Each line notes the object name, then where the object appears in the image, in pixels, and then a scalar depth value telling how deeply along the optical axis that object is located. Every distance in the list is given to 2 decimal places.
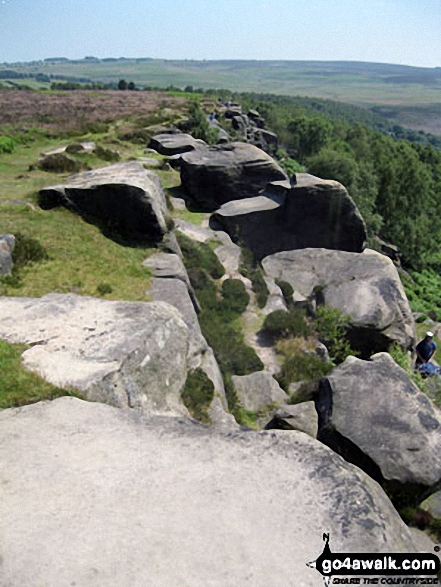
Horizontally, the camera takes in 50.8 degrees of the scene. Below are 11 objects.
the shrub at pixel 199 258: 22.44
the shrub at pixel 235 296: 20.70
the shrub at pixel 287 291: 22.59
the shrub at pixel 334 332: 19.67
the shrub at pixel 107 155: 31.02
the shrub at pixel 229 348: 16.66
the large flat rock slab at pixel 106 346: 9.52
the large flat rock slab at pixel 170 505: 5.59
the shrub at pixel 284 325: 19.16
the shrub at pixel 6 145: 31.65
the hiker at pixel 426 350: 18.22
